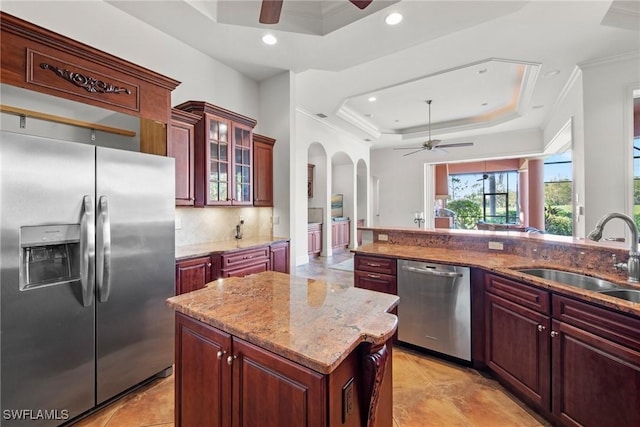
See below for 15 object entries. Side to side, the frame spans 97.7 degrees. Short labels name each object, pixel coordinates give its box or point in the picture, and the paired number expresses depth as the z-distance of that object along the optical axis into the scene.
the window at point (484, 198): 9.51
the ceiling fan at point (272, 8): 1.91
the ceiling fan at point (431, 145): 6.06
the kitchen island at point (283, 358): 0.94
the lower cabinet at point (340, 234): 7.44
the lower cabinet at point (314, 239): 6.65
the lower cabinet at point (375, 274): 2.69
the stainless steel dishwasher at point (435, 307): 2.34
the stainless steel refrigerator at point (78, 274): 1.49
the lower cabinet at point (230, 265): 2.58
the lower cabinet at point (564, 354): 1.38
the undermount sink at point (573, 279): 1.84
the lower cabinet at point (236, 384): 0.94
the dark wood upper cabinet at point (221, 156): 3.09
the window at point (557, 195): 8.00
